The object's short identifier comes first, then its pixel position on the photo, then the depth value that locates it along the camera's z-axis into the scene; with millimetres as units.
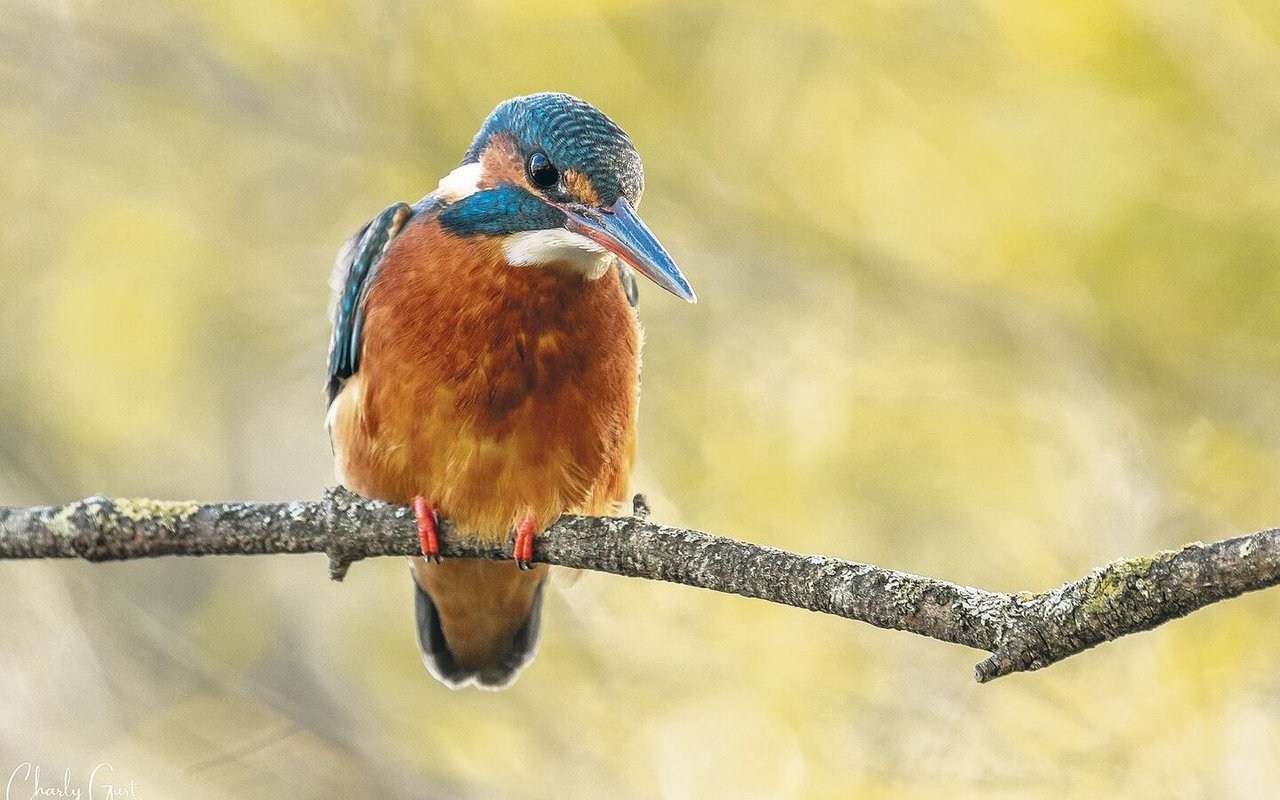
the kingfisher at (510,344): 8172
